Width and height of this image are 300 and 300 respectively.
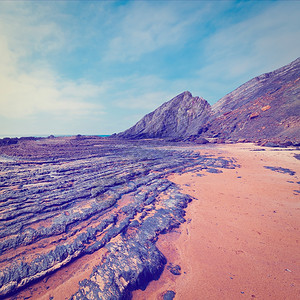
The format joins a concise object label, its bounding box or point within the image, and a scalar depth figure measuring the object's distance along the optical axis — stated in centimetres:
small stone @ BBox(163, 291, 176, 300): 259
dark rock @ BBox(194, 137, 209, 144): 2672
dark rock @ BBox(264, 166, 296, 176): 886
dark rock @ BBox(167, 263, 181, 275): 309
